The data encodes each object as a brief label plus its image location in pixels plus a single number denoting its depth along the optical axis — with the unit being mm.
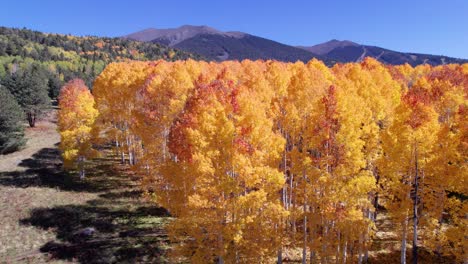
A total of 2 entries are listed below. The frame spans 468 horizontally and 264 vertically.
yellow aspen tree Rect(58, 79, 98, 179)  35500
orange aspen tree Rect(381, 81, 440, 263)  18453
